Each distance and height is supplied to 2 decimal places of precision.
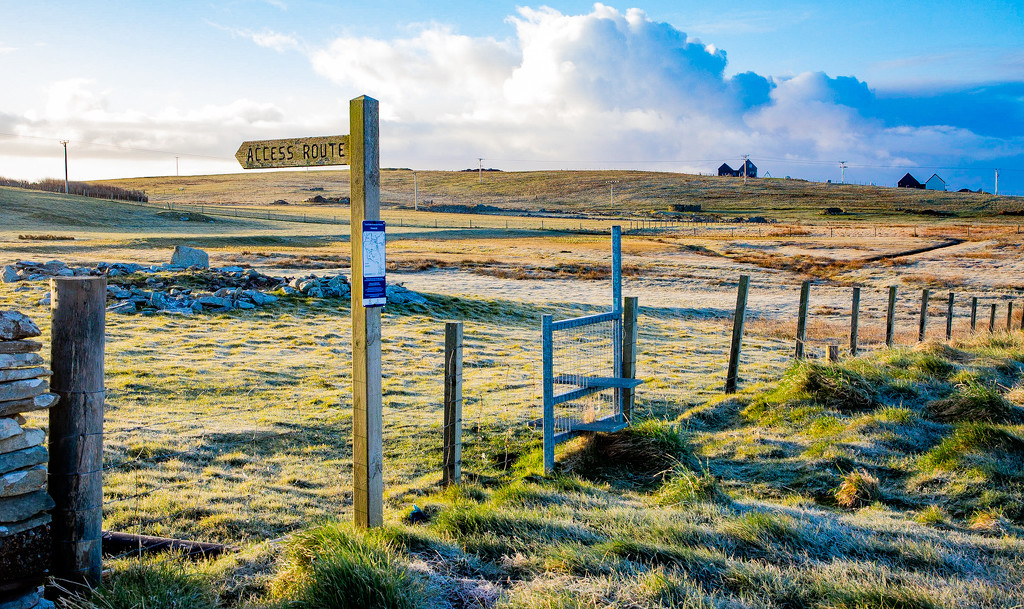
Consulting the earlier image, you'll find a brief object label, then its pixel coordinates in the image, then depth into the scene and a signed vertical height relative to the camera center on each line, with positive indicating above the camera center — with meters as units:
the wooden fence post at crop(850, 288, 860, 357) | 14.27 -1.89
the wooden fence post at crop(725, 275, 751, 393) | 11.84 -1.89
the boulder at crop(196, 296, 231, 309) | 19.59 -2.23
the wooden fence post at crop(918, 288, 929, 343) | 16.92 -2.06
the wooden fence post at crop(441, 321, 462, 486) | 7.19 -1.82
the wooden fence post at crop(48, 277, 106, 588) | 4.20 -1.13
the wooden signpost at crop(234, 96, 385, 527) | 5.17 -0.47
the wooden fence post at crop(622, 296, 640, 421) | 9.45 -1.51
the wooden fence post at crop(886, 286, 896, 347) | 16.16 -2.00
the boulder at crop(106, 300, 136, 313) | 18.29 -2.24
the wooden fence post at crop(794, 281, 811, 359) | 13.00 -1.63
